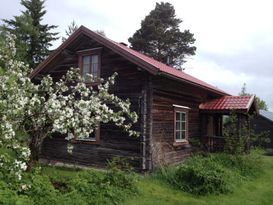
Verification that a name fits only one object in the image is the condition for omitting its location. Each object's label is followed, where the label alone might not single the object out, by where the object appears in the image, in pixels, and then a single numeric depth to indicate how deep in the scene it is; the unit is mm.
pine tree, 34438
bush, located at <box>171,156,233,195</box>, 8875
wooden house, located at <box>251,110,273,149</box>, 23242
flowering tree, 6445
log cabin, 10969
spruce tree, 29438
